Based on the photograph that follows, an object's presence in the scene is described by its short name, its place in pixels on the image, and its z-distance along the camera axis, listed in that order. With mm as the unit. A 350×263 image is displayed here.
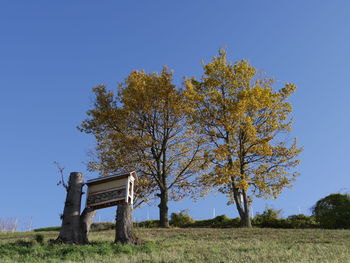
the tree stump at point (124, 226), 12078
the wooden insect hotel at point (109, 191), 12758
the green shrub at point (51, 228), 24978
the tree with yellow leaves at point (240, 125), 20203
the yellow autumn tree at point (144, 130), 22125
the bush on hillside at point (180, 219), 23994
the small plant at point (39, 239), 12488
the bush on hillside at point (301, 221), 20578
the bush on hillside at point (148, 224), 23159
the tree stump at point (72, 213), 12281
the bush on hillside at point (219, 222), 22297
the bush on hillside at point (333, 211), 19141
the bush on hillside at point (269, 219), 21547
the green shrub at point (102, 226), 21078
